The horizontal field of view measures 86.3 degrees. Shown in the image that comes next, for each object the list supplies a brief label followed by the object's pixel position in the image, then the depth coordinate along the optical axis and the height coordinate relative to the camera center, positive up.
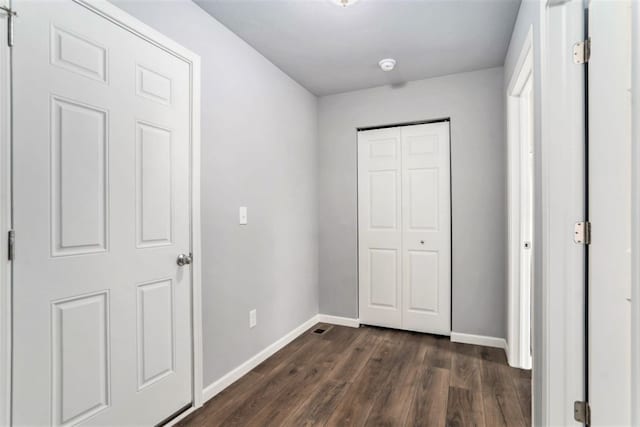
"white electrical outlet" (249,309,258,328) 2.55 -0.80
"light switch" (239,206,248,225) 2.46 -0.02
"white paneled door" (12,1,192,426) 1.29 -0.04
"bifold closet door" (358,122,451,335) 3.19 -0.14
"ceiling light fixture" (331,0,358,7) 1.98 +1.23
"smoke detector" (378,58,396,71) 2.78 +1.23
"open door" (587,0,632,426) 1.21 +0.01
